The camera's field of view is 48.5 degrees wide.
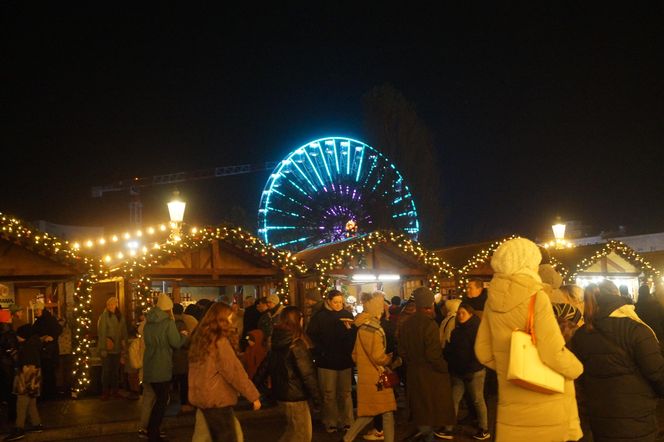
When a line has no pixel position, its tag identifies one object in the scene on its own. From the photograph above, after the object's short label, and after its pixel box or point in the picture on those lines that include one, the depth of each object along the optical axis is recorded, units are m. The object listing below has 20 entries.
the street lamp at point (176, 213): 14.66
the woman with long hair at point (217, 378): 6.45
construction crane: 81.44
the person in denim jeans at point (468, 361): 9.13
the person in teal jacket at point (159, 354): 8.94
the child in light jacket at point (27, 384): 9.59
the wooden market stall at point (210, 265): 14.14
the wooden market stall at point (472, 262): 18.12
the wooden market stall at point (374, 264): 16.47
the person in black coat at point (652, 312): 10.60
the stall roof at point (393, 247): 16.78
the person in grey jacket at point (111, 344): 13.01
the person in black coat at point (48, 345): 12.05
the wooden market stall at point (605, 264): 19.69
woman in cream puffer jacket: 4.45
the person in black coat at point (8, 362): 10.35
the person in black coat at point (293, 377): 7.36
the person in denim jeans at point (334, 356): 9.88
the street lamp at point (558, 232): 19.67
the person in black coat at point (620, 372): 5.14
